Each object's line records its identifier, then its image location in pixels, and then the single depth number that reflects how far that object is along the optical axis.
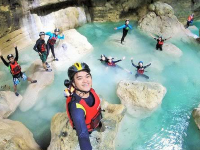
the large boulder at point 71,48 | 7.04
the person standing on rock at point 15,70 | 4.82
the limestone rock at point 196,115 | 5.04
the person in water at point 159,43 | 7.96
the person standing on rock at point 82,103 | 2.13
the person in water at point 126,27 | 7.92
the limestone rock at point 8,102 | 4.91
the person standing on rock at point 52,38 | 6.23
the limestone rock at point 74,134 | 3.43
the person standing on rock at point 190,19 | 11.28
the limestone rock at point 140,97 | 5.30
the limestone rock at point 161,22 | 9.67
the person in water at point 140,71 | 6.49
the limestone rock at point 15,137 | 3.36
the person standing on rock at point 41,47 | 5.53
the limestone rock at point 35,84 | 5.41
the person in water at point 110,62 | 6.68
